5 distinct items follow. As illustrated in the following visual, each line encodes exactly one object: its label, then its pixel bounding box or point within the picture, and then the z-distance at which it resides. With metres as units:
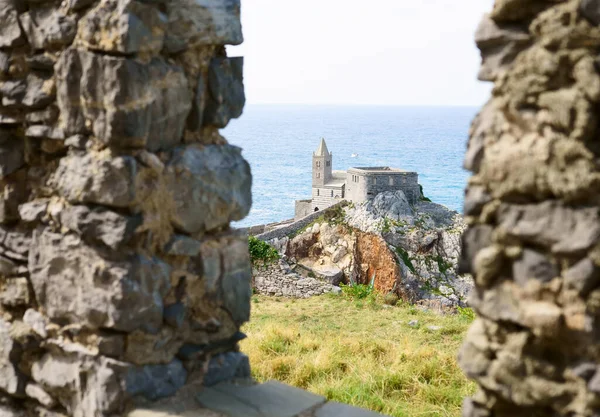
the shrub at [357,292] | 16.14
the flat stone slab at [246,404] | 3.14
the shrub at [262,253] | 24.83
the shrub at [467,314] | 11.35
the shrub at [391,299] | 15.30
